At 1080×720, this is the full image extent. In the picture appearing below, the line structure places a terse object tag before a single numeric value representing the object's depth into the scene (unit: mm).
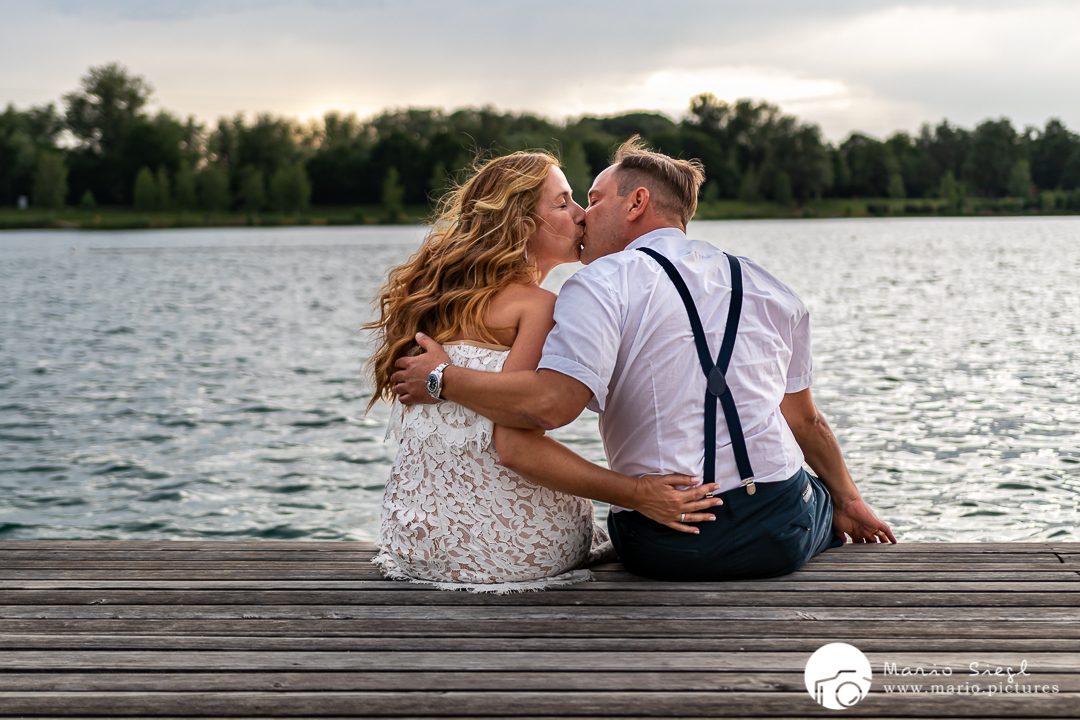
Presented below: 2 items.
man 2615
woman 2826
